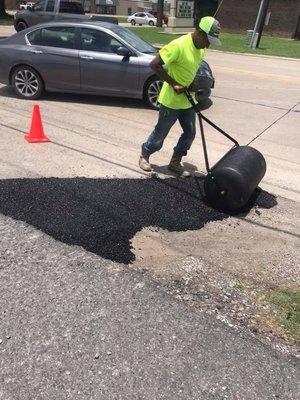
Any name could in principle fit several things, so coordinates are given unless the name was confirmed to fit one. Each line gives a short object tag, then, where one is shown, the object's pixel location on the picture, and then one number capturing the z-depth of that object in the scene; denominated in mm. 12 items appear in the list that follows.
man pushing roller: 5105
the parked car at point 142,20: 58156
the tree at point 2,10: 36531
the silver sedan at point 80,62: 9352
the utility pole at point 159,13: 38500
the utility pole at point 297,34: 38144
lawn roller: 4898
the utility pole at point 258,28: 24781
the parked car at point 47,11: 20281
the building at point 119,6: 81381
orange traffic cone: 7055
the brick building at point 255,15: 37875
